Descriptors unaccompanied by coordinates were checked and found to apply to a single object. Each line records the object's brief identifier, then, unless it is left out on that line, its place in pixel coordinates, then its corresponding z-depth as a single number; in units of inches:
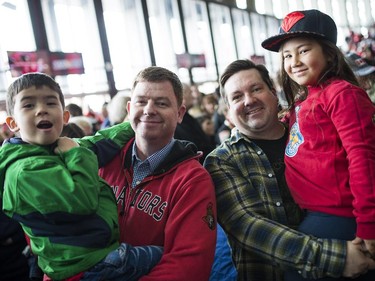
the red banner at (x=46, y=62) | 335.6
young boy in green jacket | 46.6
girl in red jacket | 49.3
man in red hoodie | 51.4
